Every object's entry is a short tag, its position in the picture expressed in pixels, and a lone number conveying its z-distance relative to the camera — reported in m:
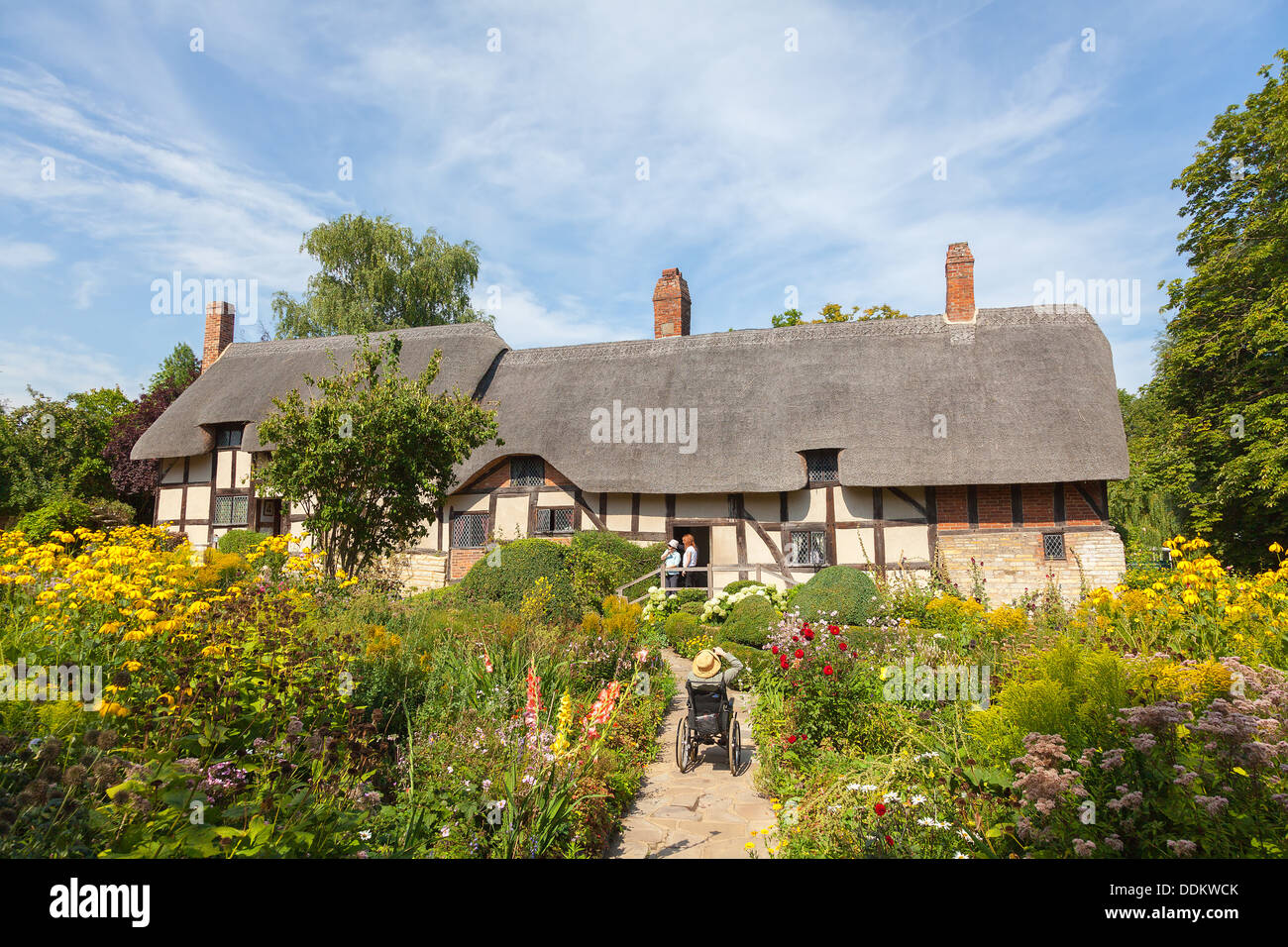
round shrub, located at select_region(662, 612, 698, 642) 10.76
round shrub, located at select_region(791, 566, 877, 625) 9.32
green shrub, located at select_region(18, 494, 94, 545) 18.78
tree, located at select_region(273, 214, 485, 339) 26.67
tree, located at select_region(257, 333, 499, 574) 10.23
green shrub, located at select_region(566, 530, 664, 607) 11.86
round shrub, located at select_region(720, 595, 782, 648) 9.52
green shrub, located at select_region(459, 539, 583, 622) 10.41
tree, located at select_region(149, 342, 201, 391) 31.22
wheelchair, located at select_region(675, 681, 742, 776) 6.09
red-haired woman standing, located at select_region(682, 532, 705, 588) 13.48
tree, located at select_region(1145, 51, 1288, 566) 15.36
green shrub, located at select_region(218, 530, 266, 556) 15.67
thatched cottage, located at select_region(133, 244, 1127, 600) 13.84
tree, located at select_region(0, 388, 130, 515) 20.52
